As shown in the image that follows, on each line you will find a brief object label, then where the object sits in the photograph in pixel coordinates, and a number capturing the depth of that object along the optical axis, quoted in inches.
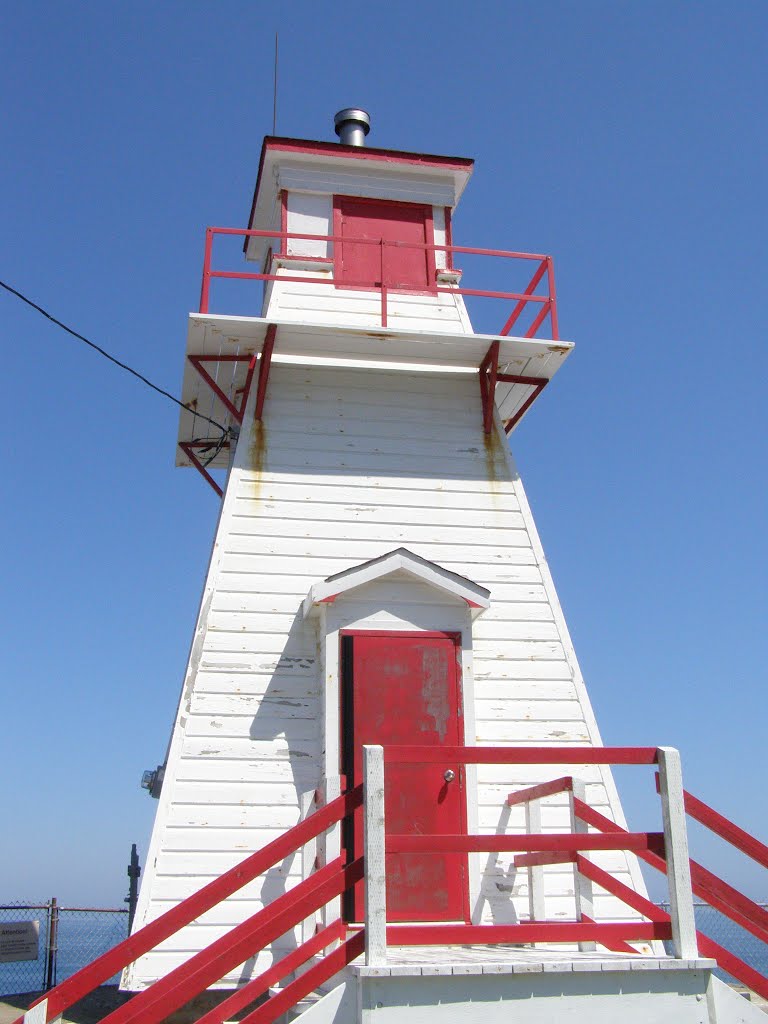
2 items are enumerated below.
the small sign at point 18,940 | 534.0
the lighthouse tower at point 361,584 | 332.2
